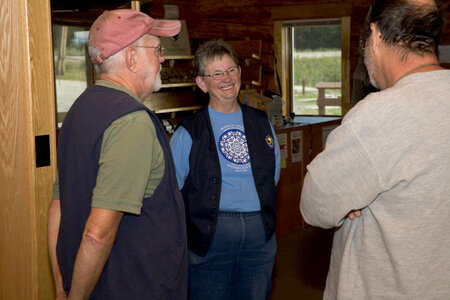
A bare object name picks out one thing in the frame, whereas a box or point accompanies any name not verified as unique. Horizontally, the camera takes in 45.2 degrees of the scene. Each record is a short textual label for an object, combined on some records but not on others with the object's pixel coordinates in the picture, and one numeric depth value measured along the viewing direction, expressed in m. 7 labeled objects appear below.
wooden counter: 5.01
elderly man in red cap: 1.47
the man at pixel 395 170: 1.36
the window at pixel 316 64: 7.56
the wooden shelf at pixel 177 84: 4.69
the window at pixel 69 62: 6.59
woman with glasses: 2.38
